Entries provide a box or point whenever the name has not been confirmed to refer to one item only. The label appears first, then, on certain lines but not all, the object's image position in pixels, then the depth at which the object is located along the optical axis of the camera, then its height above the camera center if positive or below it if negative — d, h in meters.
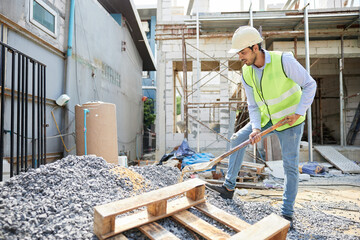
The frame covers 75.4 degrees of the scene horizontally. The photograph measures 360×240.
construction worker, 2.60 +0.39
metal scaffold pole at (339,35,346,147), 8.89 +0.84
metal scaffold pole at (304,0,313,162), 7.77 +2.53
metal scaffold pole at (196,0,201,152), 8.35 +2.18
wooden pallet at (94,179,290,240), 1.68 -0.79
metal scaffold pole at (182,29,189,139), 7.87 +1.17
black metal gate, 2.95 +0.26
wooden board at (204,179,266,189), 4.73 -1.24
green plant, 16.59 +0.78
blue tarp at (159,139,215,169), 6.26 -0.88
